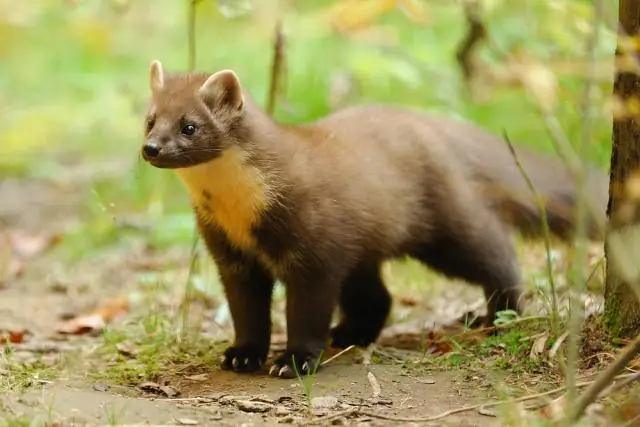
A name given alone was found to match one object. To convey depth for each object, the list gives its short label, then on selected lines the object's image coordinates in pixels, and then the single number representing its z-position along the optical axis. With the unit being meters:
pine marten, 9.37
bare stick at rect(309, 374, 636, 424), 7.08
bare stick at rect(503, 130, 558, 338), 8.62
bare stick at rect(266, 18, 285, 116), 12.22
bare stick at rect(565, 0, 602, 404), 5.62
